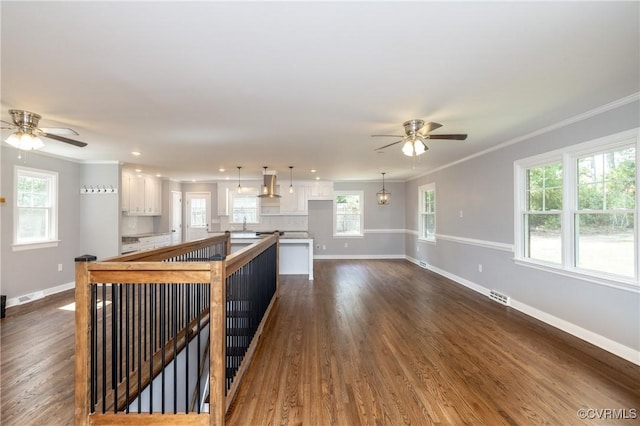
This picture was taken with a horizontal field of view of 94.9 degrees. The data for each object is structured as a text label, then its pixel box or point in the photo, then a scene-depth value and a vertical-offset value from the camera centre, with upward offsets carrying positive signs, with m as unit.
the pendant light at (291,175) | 6.66 +1.07
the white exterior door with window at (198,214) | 9.05 +0.05
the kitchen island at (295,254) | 6.46 -0.89
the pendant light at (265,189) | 6.74 +0.61
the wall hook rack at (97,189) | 5.73 +0.53
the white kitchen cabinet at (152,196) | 7.47 +0.52
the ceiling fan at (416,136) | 3.24 +0.89
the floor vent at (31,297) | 4.55 -1.29
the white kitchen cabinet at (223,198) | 8.62 +0.52
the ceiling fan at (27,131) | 2.92 +0.87
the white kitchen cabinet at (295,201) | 8.70 +0.43
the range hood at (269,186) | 6.76 +0.68
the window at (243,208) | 8.71 +0.23
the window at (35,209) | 4.61 +0.13
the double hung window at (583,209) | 2.92 +0.07
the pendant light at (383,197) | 8.09 +0.50
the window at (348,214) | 9.18 +0.04
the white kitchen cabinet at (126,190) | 6.61 +0.59
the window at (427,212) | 7.36 +0.08
